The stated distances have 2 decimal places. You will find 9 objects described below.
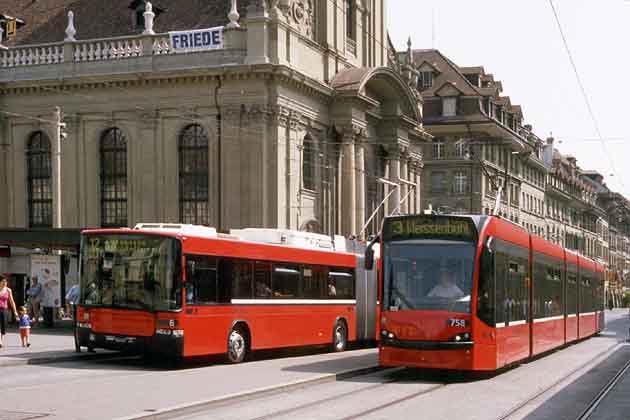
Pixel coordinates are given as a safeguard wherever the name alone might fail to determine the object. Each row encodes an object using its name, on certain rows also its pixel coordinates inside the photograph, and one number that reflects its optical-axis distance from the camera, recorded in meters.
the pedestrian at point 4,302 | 22.84
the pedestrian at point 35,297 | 30.88
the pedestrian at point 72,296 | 28.86
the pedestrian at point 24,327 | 22.65
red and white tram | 17.72
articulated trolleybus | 19.47
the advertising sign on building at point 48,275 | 31.03
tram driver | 17.83
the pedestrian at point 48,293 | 31.17
